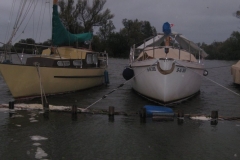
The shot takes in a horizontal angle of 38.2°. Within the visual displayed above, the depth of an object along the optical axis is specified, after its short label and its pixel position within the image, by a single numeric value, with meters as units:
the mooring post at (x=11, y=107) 12.63
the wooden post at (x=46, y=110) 12.19
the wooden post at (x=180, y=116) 12.03
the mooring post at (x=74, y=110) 12.53
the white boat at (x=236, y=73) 24.69
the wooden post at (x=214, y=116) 12.09
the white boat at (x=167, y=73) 14.18
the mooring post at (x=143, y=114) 12.08
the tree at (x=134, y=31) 75.71
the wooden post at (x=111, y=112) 12.40
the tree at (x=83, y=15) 37.89
